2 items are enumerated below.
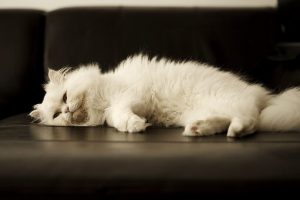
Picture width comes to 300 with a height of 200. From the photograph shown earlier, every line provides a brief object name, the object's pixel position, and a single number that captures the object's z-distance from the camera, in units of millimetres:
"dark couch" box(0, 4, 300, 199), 1036
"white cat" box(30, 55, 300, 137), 1419
